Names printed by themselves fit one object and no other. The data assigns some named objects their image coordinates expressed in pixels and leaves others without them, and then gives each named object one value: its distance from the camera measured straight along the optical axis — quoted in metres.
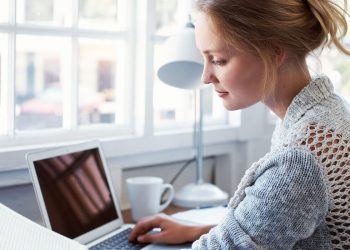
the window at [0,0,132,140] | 1.54
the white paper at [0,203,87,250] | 0.95
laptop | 1.27
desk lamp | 1.51
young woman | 0.94
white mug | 1.58
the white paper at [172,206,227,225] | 1.51
